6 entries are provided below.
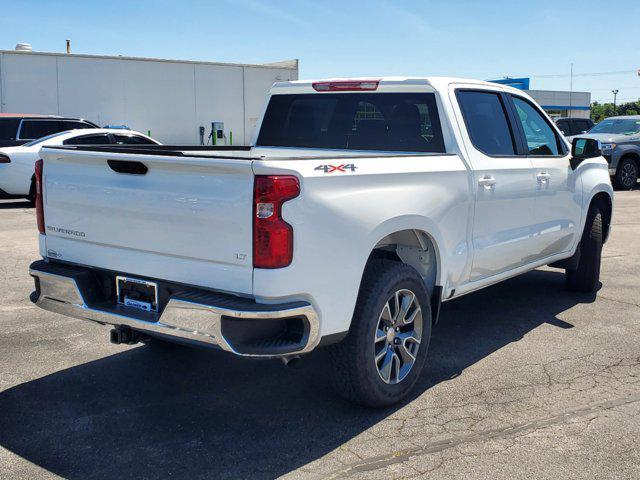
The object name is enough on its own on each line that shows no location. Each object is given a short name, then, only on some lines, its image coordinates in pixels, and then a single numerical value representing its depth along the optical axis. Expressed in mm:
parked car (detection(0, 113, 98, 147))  15234
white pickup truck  3533
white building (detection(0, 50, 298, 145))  24453
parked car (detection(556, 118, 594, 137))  23109
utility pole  67312
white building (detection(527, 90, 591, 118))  66488
